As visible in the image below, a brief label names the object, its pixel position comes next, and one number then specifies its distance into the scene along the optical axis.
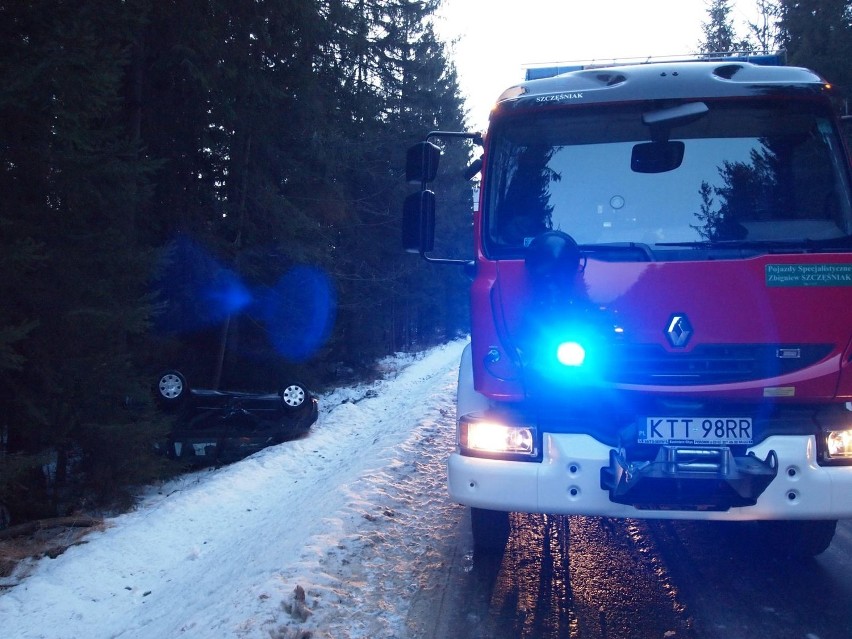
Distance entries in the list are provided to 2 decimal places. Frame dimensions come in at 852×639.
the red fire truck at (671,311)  4.02
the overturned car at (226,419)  10.69
